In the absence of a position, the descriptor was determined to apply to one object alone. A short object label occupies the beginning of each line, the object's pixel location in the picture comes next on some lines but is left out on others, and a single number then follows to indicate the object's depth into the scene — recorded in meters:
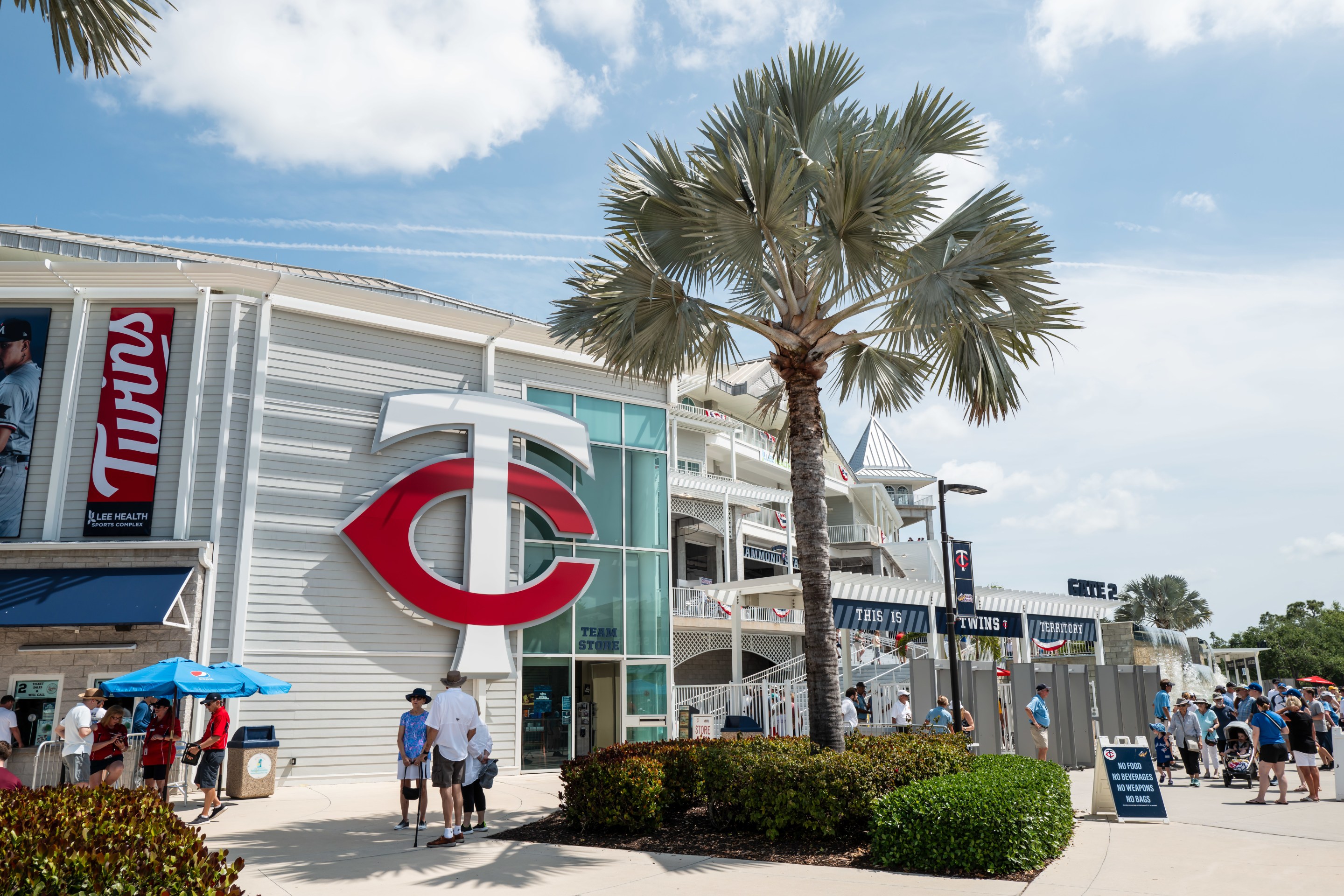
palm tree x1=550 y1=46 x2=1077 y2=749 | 10.29
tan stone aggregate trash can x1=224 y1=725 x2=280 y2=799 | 13.24
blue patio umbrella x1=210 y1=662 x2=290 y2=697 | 12.76
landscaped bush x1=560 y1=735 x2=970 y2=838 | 8.76
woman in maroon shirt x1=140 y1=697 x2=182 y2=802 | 11.05
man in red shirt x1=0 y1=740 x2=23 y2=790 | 7.74
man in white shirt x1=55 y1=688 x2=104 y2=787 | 12.69
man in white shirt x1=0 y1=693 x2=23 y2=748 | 12.74
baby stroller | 14.71
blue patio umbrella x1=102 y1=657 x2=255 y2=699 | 11.88
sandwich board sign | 10.81
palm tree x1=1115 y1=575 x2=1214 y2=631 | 75.69
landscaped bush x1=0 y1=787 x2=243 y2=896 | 3.94
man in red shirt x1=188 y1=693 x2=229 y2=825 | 11.34
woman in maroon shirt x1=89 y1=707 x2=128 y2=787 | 10.82
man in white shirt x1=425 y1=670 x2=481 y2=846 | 9.27
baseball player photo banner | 15.07
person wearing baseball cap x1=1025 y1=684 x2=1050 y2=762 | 14.42
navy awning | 13.73
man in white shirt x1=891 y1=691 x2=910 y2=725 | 15.91
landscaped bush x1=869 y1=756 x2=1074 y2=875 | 7.65
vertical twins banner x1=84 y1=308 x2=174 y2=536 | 15.11
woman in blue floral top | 9.86
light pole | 16.02
